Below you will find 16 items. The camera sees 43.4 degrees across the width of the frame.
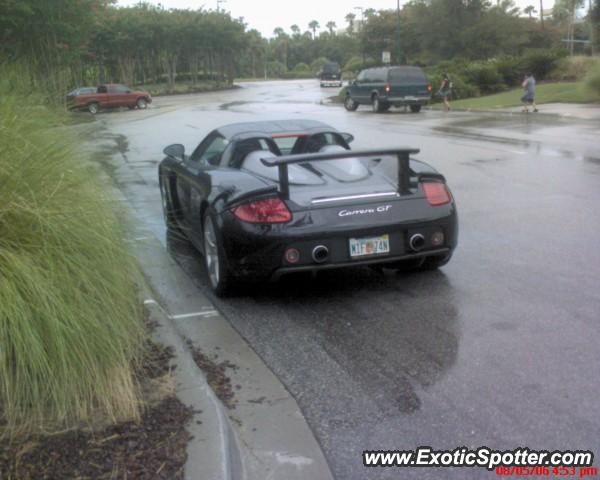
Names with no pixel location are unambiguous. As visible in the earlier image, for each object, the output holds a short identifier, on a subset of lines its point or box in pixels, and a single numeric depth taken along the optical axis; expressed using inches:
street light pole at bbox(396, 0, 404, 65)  2338.8
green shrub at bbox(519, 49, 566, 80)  1656.5
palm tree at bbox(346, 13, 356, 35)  5571.9
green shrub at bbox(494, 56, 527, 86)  1622.8
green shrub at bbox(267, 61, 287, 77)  4407.7
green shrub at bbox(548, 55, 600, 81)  1541.0
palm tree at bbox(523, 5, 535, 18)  4217.5
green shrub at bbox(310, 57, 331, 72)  4362.7
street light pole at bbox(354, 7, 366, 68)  2815.0
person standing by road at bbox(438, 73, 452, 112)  1299.2
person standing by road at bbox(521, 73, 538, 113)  1074.1
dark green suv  1280.8
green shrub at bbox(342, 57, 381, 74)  2592.5
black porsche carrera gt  219.0
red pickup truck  1462.8
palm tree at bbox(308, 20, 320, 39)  6707.7
